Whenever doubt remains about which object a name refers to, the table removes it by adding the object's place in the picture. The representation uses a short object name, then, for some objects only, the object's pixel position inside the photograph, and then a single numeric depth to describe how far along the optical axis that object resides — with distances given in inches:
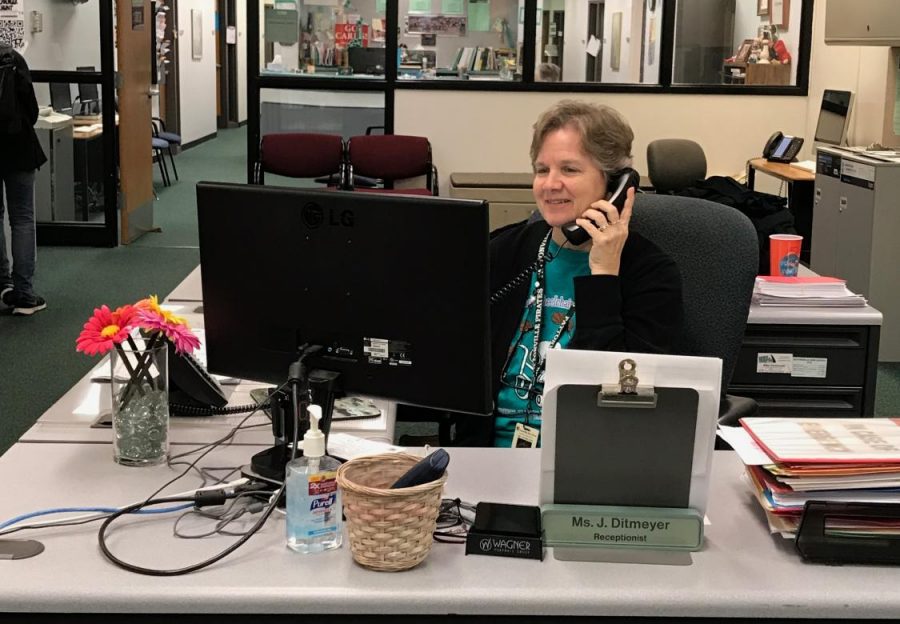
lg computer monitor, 68.1
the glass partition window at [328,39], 272.1
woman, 89.7
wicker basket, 58.7
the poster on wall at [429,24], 272.5
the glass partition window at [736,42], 276.2
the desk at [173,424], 81.0
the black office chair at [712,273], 96.0
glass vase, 74.6
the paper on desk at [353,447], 74.0
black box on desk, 62.2
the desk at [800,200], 246.1
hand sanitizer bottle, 61.2
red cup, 127.0
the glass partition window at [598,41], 274.8
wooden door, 285.4
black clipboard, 61.9
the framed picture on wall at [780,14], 277.0
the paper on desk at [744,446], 66.4
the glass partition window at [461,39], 272.7
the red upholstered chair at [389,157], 254.2
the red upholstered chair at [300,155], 252.7
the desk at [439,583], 57.4
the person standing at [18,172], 208.8
